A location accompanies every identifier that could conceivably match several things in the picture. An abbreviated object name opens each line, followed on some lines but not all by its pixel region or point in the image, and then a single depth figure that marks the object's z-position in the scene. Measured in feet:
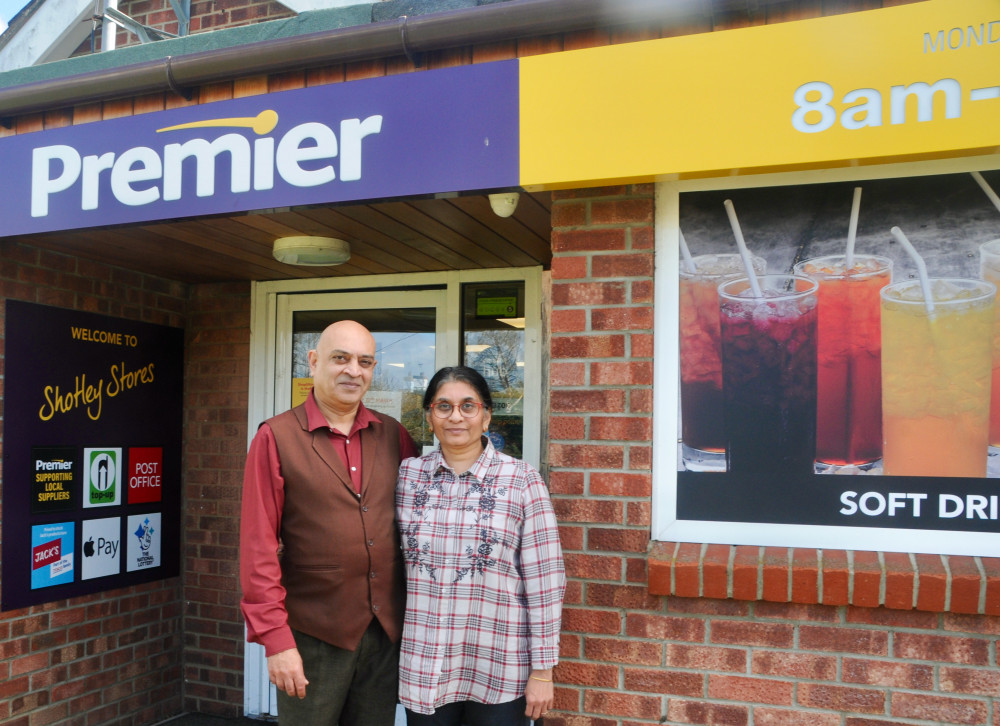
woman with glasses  7.61
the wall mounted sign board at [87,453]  12.23
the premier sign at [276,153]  8.74
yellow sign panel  7.36
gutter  8.43
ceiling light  12.13
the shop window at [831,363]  7.89
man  7.84
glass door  14.79
